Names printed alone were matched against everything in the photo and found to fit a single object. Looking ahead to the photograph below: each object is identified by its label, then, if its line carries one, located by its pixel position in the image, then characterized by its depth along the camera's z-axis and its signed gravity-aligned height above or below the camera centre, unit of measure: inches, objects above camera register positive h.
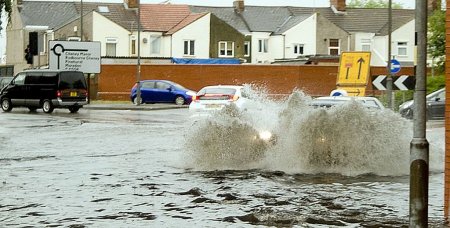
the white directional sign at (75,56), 2025.5 +27.8
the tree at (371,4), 5354.3 +380.1
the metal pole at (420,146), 374.3 -29.9
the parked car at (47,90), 1657.2 -38.3
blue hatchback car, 2107.5 -50.8
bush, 1816.3 -43.7
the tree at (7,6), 1093.8 +72.3
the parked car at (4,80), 2369.6 -29.6
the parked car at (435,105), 1560.0 -56.8
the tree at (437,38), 1902.1 +65.6
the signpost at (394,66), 1730.1 +7.7
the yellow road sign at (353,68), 1820.9 +4.0
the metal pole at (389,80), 1466.5 -15.1
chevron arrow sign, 1307.8 -17.5
